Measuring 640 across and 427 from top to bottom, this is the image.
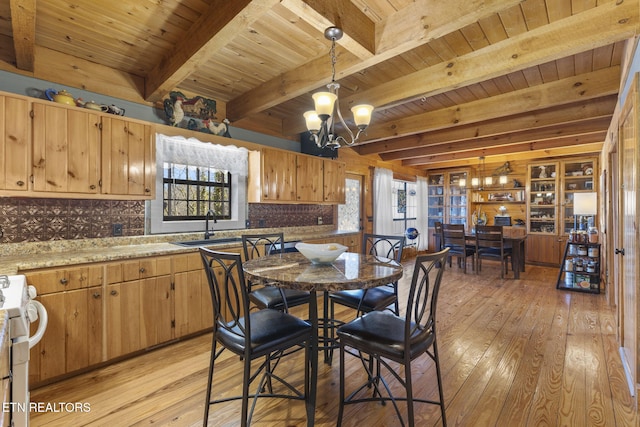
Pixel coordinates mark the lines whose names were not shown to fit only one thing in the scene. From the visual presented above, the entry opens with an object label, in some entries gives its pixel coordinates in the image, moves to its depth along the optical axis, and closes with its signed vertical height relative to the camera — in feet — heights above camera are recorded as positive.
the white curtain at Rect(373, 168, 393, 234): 19.89 +0.94
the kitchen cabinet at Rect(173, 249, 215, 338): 8.77 -2.48
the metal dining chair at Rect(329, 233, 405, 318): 7.16 -2.09
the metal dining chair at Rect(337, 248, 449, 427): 4.79 -2.11
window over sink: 10.19 +1.12
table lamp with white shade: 14.78 +0.55
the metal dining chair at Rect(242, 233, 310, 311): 7.19 -2.07
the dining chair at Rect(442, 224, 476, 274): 18.26 -1.70
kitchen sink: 10.19 -0.98
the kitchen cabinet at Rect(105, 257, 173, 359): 7.57 -2.42
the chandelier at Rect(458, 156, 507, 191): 21.81 +2.59
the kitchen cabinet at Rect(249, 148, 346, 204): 12.28 +1.68
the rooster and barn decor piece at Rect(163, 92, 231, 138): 9.96 +3.58
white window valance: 10.13 +2.25
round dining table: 4.89 -1.08
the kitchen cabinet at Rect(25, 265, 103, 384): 6.59 -2.51
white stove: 3.89 -1.90
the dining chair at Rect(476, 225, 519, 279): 16.86 -1.74
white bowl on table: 6.14 -0.78
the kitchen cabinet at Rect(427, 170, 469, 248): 24.82 +1.34
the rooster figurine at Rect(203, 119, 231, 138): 10.86 +3.25
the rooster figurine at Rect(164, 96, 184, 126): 9.92 +3.44
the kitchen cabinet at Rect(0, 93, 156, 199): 6.88 +1.61
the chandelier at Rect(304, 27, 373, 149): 6.41 +2.37
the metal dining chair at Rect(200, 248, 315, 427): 4.84 -2.12
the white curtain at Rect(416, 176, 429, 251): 25.18 +0.14
